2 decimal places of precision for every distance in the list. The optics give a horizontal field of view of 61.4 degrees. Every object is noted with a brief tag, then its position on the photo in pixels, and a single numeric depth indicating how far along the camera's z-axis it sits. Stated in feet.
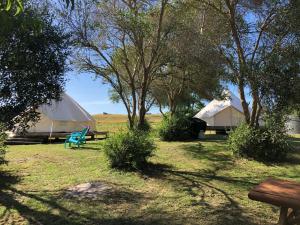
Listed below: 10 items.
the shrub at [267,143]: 23.22
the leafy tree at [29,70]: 14.61
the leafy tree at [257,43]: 21.61
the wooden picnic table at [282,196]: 9.71
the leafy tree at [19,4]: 5.76
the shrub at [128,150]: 21.00
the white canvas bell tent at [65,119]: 45.50
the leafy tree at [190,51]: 25.94
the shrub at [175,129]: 34.59
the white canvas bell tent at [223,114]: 59.38
